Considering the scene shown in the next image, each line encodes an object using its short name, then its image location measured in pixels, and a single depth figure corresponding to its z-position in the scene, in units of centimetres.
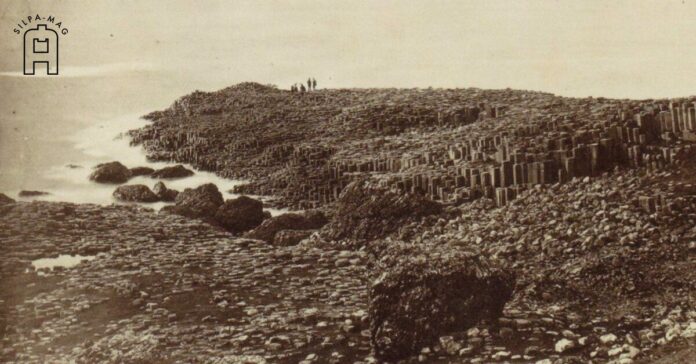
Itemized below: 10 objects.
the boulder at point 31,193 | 1282
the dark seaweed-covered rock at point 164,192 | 1528
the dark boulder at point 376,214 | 1063
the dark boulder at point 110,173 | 1619
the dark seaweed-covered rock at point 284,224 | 1166
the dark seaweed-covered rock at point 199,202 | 1317
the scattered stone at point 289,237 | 1104
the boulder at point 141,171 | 1709
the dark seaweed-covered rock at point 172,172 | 1702
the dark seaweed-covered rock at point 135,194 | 1498
